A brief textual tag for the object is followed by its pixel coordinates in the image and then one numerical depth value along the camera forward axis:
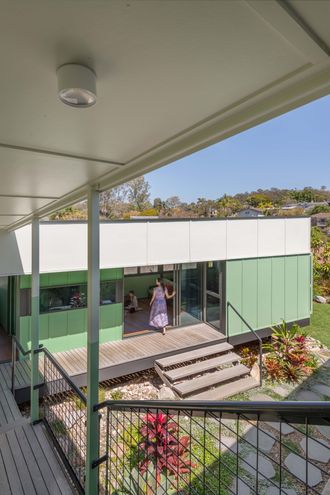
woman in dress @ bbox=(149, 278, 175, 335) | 7.11
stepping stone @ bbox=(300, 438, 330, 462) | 4.19
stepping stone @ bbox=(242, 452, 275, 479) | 3.93
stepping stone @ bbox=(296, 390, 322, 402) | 5.70
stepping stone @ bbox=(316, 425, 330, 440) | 4.79
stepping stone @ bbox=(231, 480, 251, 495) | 3.65
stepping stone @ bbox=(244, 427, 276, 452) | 4.45
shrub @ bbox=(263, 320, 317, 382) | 6.59
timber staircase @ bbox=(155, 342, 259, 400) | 5.68
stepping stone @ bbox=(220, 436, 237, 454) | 4.49
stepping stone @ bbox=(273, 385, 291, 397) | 5.91
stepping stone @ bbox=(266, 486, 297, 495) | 3.61
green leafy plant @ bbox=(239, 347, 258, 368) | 7.00
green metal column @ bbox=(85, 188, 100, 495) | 2.25
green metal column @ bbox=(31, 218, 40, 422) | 3.79
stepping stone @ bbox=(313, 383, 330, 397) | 5.94
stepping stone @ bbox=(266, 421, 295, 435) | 4.81
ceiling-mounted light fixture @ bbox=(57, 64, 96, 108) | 0.69
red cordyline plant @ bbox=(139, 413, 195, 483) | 3.87
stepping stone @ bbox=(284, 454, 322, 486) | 3.77
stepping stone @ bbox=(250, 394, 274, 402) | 5.63
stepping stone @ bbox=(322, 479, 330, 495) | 3.61
